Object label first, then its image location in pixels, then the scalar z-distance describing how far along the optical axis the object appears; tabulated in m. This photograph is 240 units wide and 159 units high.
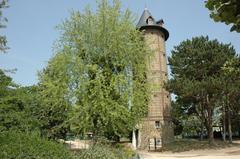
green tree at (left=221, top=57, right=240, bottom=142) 20.60
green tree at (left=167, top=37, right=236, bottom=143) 21.22
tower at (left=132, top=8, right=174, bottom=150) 24.77
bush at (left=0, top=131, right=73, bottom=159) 6.20
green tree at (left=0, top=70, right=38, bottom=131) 8.99
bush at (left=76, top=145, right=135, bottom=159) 8.25
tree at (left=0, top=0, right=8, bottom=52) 7.05
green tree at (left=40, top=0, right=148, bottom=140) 11.28
